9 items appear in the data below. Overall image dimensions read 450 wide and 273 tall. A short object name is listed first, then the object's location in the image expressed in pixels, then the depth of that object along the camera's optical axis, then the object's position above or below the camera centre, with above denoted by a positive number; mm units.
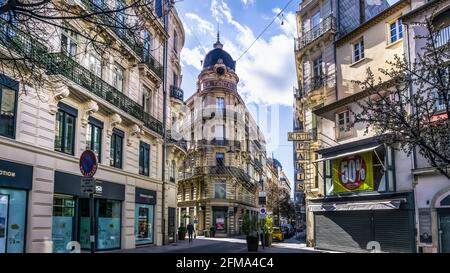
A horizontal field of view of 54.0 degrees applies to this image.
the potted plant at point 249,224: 22528 -1066
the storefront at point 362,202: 18797 +65
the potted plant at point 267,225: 24117 -1220
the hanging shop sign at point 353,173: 20828 +1516
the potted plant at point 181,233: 33269 -2219
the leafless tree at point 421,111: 8648 +1973
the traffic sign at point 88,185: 7820 +329
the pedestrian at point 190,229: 29134 -1725
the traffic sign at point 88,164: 8252 +734
